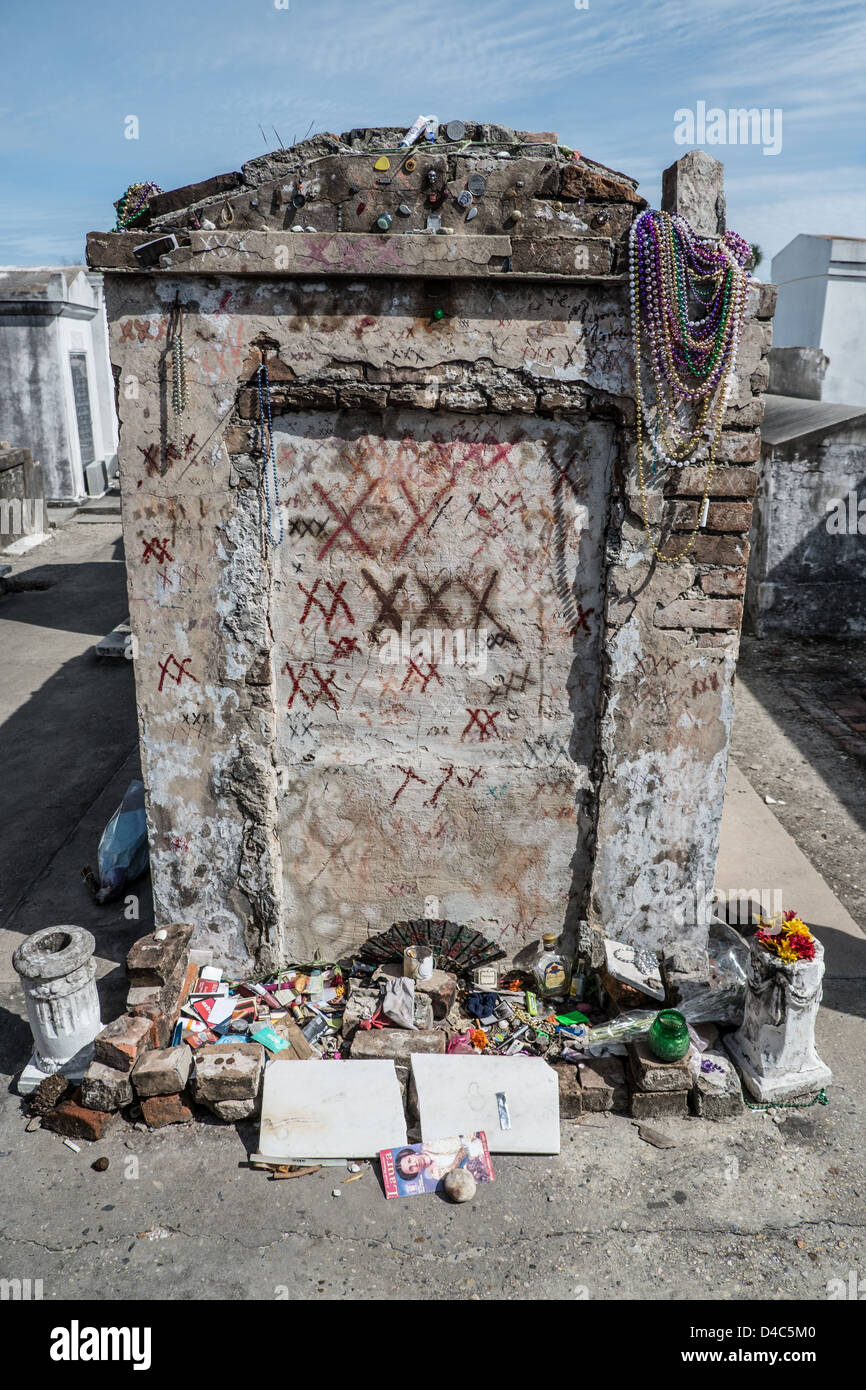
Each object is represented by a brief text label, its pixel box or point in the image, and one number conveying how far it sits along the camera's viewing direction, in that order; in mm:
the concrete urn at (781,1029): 3877
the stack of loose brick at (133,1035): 3840
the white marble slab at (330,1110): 3721
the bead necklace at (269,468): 3879
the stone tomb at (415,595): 3803
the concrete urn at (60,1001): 3949
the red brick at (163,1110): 3857
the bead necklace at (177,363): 3822
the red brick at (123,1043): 3877
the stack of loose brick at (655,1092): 3912
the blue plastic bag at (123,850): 5348
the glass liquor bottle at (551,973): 4484
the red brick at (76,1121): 3797
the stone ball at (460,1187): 3539
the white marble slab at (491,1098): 3773
